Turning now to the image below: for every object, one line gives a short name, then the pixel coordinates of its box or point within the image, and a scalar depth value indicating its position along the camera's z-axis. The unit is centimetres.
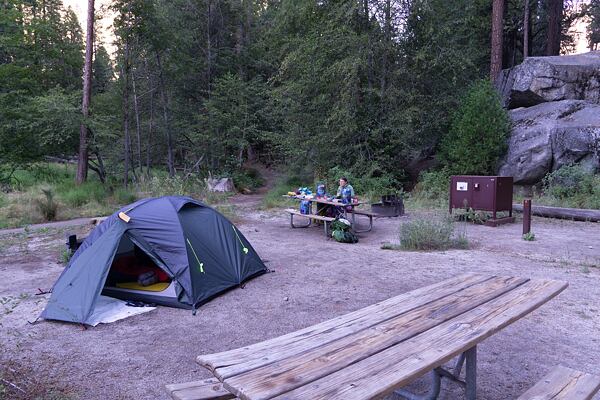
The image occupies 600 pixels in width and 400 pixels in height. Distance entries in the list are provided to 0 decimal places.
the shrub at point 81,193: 1528
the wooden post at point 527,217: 915
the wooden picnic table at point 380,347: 170
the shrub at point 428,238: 819
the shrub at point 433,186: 1552
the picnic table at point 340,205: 970
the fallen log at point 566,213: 1110
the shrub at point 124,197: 1577
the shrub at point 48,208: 1327
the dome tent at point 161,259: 507
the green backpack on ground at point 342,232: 914
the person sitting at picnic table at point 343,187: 999
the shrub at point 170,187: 1371
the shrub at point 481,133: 1554
